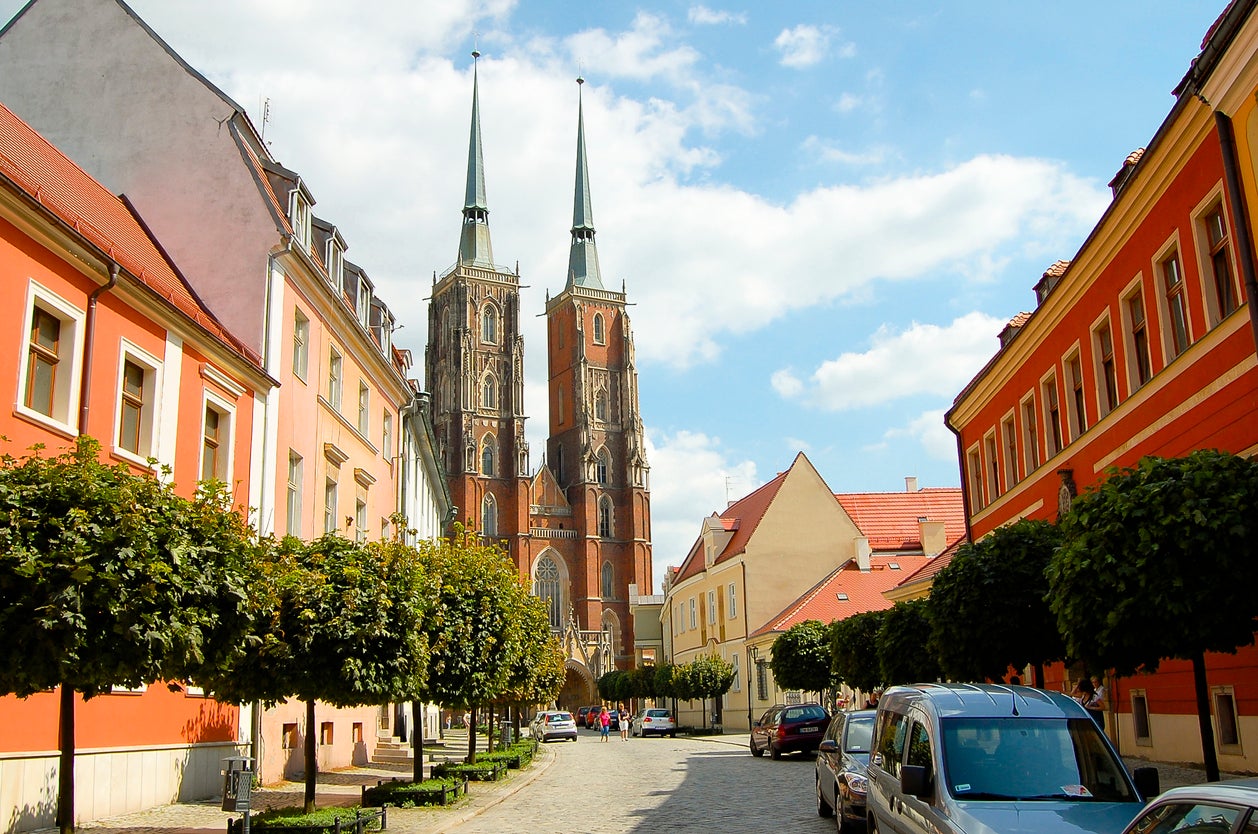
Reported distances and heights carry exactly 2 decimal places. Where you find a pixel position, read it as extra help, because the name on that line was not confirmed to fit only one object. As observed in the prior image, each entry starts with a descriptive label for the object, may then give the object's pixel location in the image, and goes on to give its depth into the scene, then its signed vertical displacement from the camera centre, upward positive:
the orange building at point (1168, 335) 14.00 +4.96
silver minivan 7.61 -0.87
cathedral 95.31 +18.74
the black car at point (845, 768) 13.20 -1.41
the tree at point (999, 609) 16.50 +0.62
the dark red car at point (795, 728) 29.33 -1.85
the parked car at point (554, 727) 54.22 -3.09
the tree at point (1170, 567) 11.12 +0.81
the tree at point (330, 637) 14.23 +0.40
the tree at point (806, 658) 38.22 -0.03
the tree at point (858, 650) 28.41 +0.13
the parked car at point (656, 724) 56.06 -3.15
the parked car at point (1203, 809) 4.23 -0.64
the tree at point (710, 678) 52.44 -0.88
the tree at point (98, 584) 9.27 +0.77
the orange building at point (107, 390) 13.50 +4.07
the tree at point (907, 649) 22.41 +0.10
